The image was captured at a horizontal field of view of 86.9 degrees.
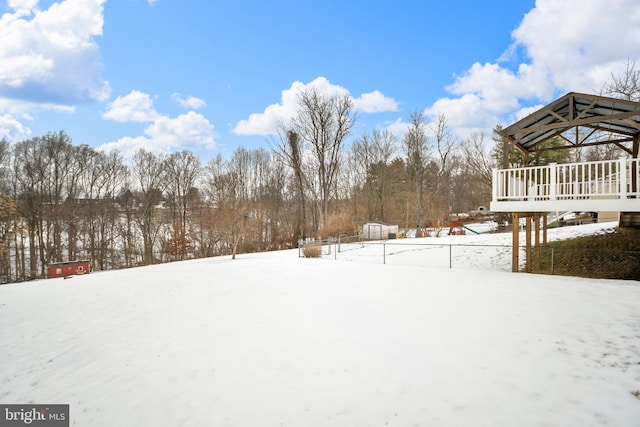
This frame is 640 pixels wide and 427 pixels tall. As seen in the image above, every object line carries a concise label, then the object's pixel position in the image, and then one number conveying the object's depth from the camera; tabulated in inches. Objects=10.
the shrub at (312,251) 686.5
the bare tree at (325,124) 1293.1
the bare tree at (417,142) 1296.8
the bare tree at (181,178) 1485.0
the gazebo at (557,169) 347.6
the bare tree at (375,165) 1557.6
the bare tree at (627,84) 796.4
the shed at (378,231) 1086.4
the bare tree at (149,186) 1368.1
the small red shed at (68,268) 863.1
